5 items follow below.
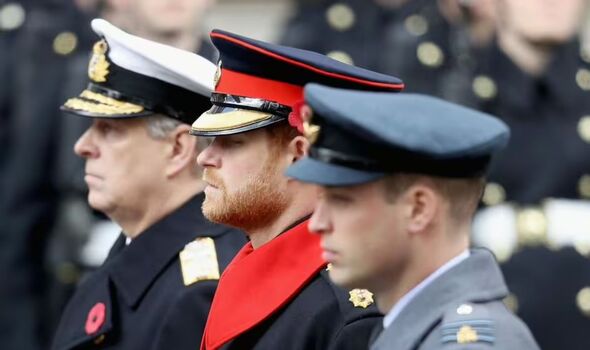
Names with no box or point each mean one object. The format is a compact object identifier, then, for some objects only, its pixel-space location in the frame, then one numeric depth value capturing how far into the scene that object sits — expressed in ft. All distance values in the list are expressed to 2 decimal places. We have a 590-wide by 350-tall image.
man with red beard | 30.07
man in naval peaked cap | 35.40
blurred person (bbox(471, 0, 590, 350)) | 49.01
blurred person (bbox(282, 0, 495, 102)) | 58.54
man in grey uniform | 25.38
